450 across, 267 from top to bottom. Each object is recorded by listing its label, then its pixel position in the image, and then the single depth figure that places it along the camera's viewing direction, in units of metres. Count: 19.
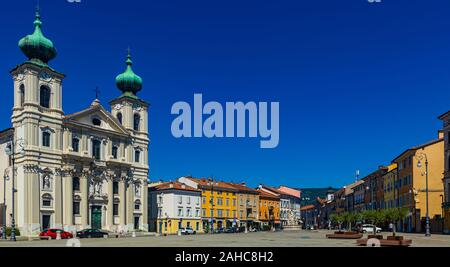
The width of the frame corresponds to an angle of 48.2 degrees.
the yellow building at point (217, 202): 97.62
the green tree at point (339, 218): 67.81
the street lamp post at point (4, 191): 58.98
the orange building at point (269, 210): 118.94
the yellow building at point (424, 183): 63.44
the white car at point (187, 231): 76.05
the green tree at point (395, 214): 46.06
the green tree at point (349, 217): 65.06
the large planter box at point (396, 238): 23.28
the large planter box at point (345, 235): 37.08
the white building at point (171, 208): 88.88
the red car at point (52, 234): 50.94
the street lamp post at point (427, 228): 45.62
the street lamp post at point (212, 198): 94.31
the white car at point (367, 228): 62.64
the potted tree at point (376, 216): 47.72
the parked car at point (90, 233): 56.31
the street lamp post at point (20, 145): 60.38
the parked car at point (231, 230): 81.89
